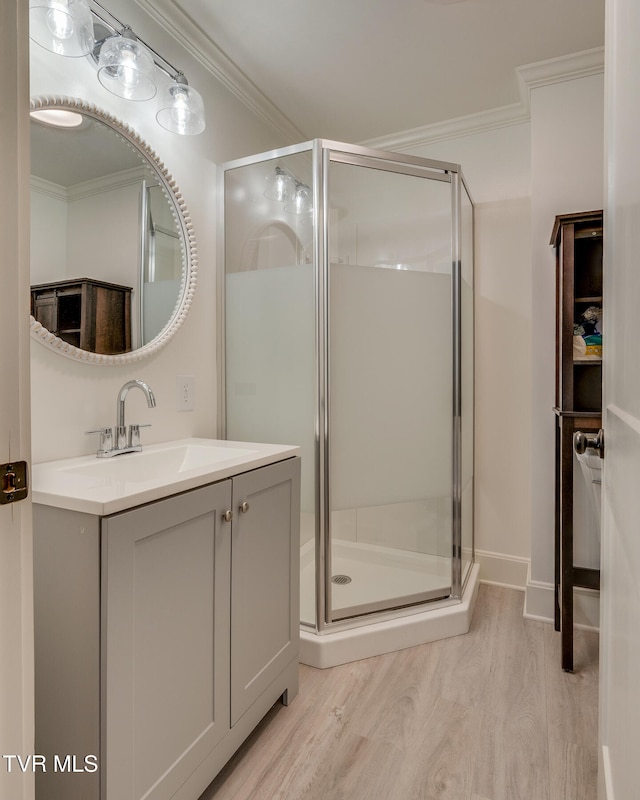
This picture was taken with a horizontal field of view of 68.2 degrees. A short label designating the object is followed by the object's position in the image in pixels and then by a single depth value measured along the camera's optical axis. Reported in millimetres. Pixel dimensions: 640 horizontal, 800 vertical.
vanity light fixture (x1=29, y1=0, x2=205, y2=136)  1316
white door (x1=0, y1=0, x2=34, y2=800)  694
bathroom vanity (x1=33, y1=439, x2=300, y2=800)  965
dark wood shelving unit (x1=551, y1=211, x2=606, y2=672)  1803
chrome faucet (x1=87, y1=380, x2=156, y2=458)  1524
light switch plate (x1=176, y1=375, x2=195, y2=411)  1920
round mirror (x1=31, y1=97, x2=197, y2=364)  1394
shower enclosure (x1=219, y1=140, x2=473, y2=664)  1928
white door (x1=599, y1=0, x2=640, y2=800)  655
